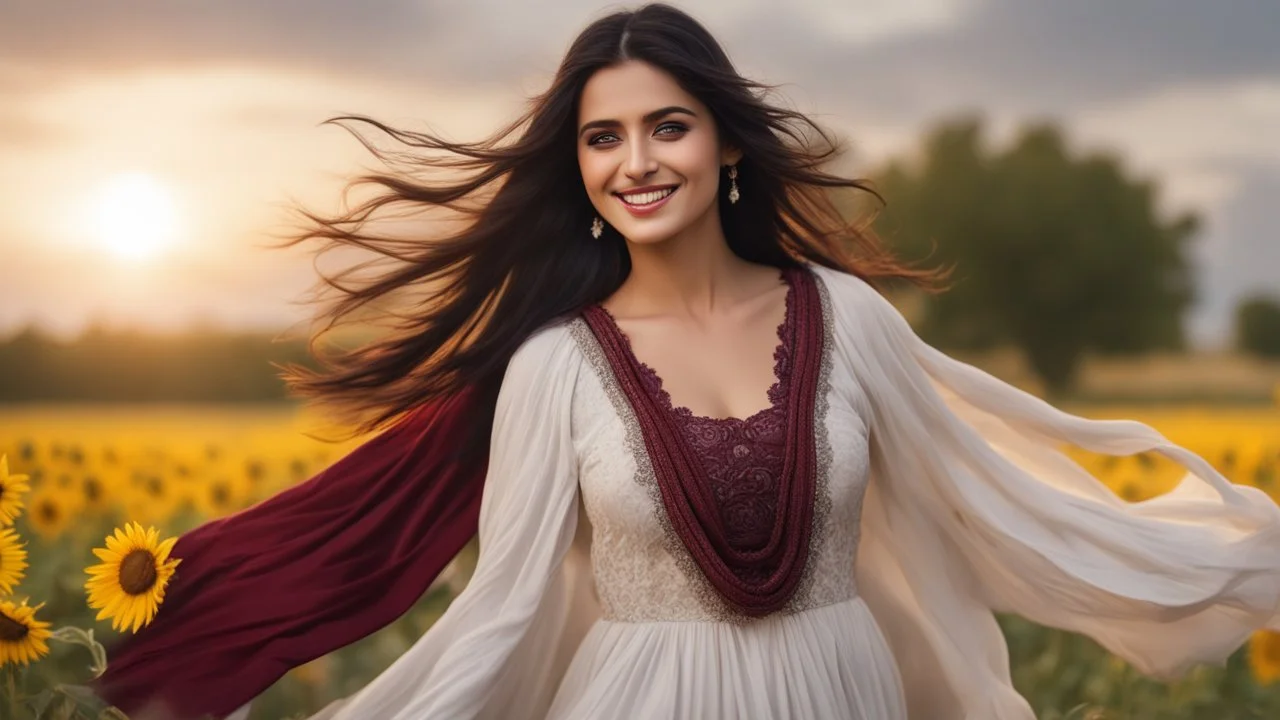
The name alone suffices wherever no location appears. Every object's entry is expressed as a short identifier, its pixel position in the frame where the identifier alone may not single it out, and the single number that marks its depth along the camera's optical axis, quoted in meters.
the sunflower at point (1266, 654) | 4.57
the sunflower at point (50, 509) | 4.93
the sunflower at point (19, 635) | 3.26
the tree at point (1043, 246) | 24.70
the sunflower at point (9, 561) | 3.33
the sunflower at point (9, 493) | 3.36
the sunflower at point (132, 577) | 3.36
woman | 3.31
